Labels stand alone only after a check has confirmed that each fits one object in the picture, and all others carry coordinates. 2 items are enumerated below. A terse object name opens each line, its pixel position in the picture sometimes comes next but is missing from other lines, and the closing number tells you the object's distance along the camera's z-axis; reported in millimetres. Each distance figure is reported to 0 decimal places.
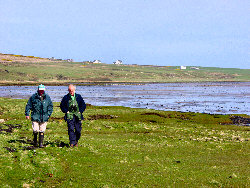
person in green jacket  17547
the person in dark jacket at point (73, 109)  17734
